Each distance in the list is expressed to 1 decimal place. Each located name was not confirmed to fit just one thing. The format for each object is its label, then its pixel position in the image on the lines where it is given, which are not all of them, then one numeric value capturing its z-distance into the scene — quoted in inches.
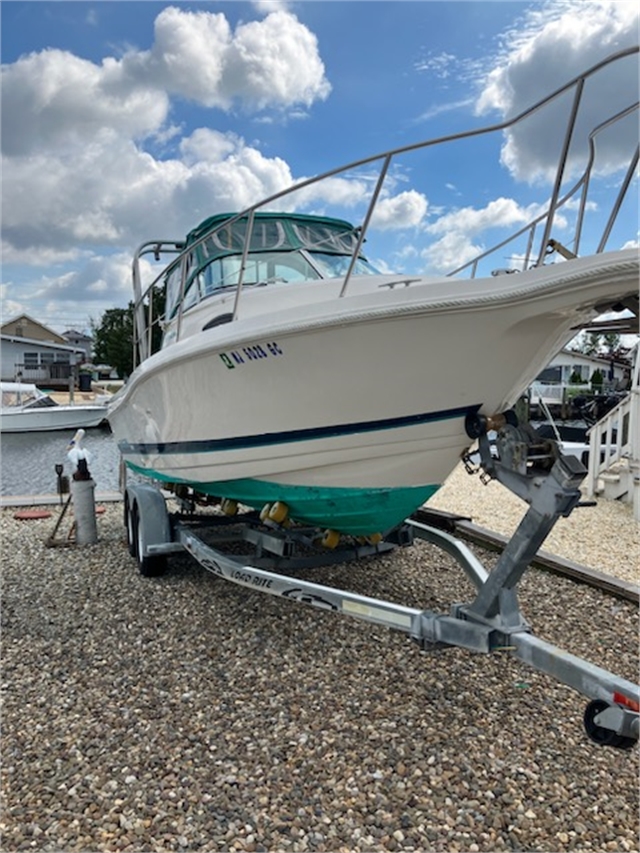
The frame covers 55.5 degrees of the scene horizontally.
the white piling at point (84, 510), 225.1
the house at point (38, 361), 1647.4
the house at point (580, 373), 1249.4
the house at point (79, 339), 2876.5
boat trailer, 83.7
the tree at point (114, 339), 1676.9
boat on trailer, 96.1
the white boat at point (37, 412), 914.7
